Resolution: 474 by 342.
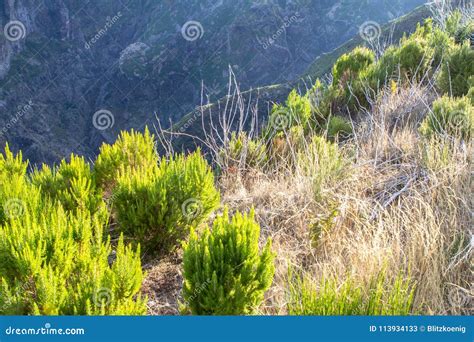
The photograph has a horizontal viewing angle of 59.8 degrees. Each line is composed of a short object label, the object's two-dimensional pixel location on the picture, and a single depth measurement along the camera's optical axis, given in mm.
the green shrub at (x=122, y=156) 4148
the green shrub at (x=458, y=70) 6242
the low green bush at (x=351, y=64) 8547
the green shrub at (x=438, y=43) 7702
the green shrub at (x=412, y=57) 7645
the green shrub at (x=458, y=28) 8609
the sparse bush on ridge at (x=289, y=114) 5812
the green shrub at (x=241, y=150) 5016
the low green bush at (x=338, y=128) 6073
